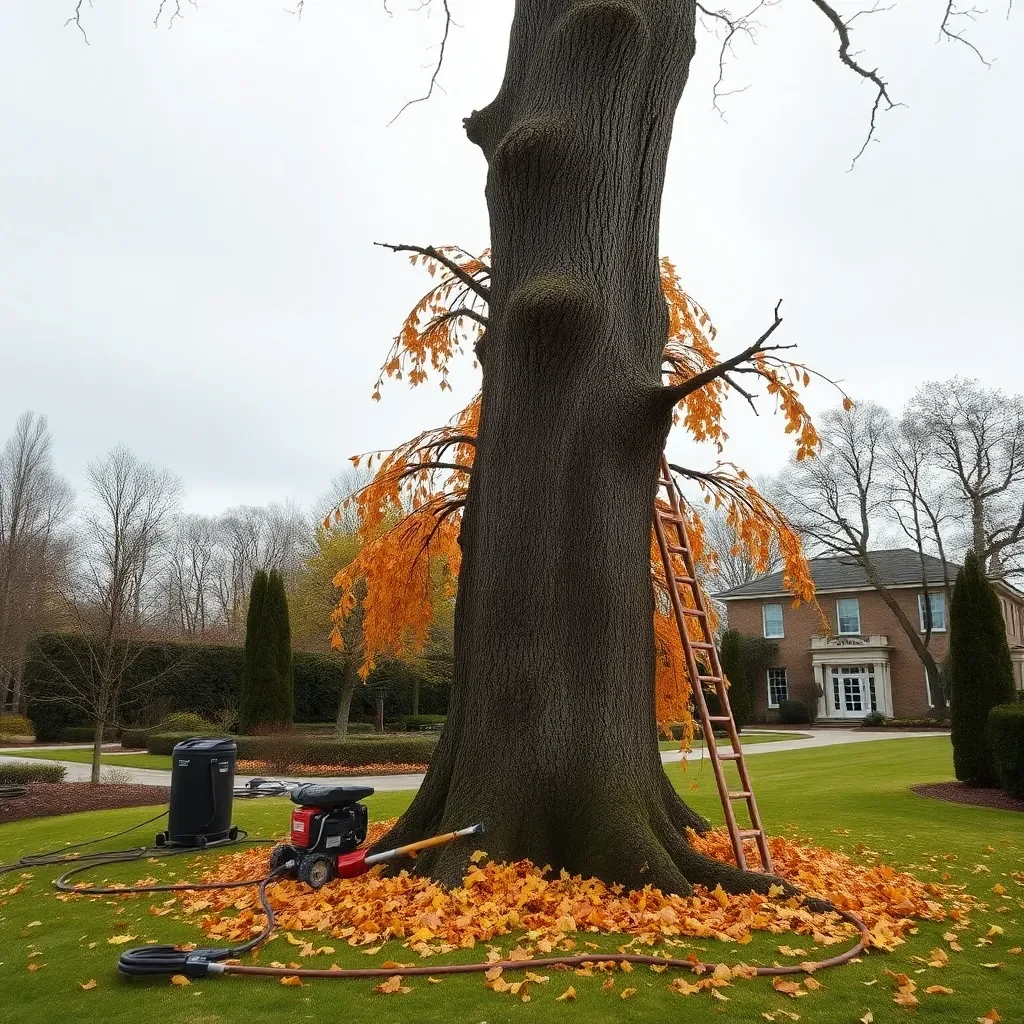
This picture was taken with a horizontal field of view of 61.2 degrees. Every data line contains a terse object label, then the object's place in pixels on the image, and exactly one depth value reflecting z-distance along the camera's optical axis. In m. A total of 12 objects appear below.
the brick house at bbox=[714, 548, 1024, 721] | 35.00
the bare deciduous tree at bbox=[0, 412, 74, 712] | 27.84
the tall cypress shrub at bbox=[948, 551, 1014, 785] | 12.59
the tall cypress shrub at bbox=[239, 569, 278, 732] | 22.12
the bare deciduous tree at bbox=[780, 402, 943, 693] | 34.94
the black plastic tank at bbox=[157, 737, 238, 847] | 7.36
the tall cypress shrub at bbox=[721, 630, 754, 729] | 32.22
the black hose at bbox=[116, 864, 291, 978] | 3.55
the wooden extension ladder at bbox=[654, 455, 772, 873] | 5.16
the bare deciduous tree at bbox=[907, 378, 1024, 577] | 32.78
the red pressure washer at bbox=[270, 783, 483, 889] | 5.05
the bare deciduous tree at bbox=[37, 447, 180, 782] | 14.40
